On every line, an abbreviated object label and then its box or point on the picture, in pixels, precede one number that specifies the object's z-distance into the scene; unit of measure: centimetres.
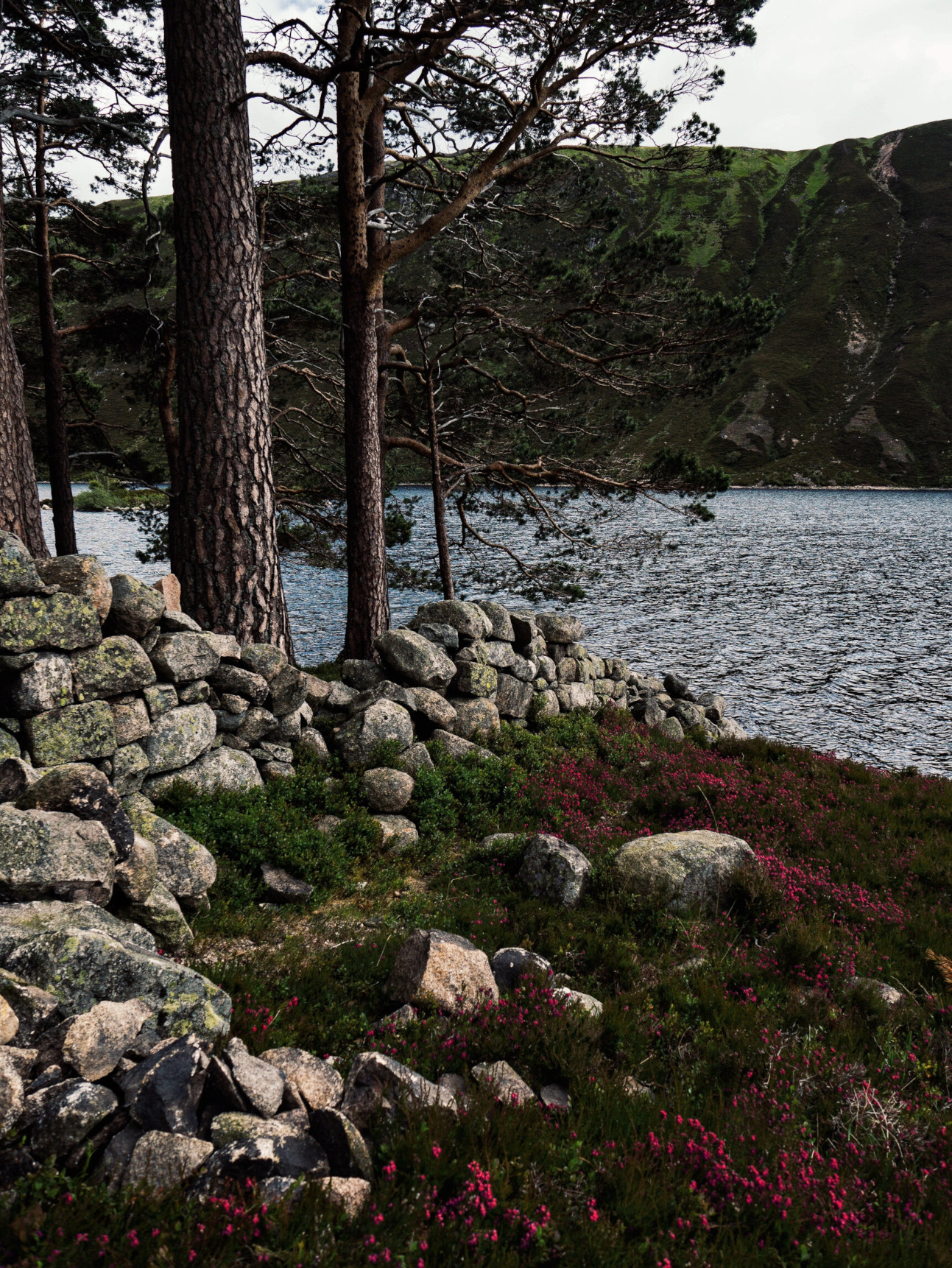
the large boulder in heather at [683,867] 681
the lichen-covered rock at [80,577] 590
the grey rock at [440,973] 466
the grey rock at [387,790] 796
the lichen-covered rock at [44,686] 542
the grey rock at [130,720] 610
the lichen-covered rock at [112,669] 585
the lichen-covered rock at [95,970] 338
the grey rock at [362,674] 972
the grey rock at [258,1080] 320
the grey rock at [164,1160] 273
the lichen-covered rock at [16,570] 534
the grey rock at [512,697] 1123
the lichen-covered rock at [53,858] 381
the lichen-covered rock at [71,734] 547
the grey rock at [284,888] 622
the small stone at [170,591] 746
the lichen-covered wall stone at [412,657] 970
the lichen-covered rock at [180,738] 651
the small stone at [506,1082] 376
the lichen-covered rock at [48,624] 532
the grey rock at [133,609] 641
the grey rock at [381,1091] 345
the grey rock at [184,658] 668
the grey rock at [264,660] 773
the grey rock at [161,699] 641
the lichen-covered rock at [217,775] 663
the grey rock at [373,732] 836
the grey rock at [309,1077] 353
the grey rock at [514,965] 515
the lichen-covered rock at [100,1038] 306
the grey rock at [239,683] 742
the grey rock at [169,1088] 293
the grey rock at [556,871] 672
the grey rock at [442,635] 1056
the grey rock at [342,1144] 305
